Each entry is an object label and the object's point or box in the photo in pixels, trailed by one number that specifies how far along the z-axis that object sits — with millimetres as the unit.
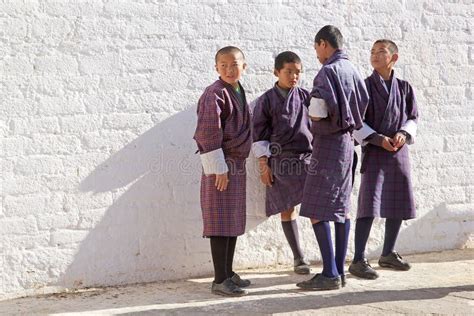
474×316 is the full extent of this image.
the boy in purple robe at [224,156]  6367
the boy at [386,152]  7156
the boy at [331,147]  6480
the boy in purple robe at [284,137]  7117
